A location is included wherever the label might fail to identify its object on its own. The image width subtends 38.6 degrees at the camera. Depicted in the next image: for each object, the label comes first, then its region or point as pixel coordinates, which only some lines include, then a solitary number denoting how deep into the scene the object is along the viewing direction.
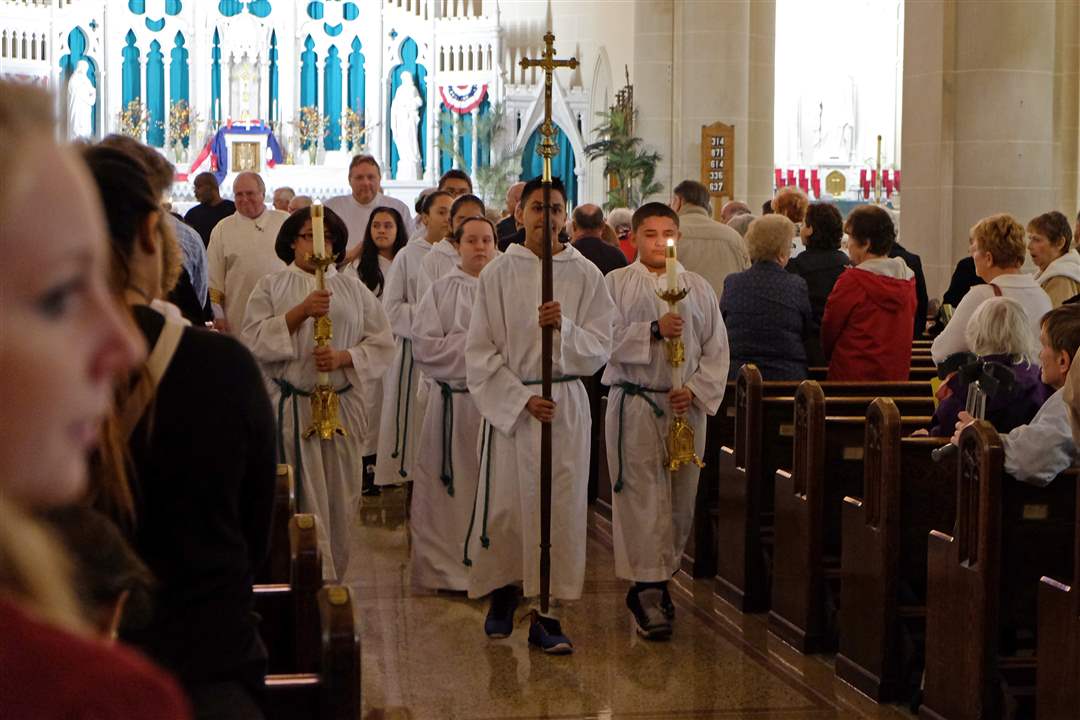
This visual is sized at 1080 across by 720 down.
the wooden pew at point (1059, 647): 4.19
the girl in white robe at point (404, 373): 8.03
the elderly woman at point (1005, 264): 6.34
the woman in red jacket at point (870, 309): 6.88
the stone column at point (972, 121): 10.38
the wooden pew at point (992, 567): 4.60
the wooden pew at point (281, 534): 4.01
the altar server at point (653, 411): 6.12
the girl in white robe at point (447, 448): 6.74
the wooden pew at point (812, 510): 5.86
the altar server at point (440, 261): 7.77
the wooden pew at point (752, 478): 6.53
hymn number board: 16.12
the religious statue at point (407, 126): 25.73
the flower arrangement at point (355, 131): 26.09
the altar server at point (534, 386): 5.81
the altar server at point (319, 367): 5.97
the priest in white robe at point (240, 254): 8.84
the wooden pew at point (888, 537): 5.23
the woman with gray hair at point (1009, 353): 4.99
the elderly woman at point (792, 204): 9.14
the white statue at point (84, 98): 25.42
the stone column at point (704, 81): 16.08
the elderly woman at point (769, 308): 6.74
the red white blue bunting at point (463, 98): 25.41
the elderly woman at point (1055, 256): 7.74
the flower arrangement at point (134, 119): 25.45
